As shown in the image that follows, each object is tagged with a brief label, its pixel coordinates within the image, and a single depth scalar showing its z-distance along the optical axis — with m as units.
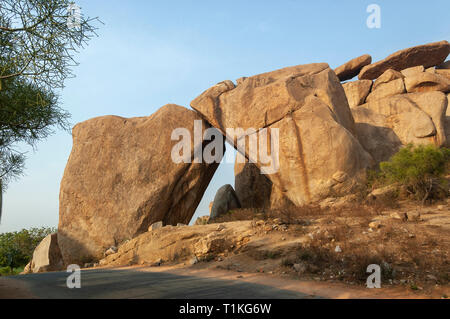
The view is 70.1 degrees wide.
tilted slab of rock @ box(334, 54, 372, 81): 29.45
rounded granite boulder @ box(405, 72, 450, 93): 23.25
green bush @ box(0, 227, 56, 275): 21.03
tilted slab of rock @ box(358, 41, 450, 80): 26.16
